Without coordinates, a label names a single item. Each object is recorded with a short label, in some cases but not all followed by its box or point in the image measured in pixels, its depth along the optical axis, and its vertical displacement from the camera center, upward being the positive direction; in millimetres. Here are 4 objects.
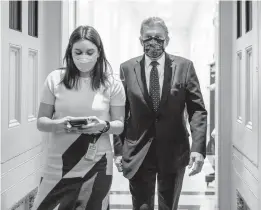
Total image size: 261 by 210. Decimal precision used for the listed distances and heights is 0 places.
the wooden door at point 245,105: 2162 +2
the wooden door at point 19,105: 1952 +1
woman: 1760 -116
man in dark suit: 2014 -85
